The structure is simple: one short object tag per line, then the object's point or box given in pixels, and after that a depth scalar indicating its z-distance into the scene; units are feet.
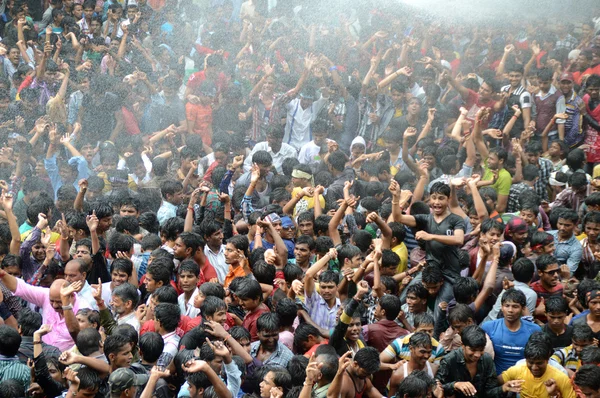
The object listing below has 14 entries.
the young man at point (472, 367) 40.45
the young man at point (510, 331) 42.65
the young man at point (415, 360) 39.75
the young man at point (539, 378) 39.60
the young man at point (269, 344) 40.52
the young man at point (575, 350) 42.06
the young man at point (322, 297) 44.24
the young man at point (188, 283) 45.68
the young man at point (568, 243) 52.54
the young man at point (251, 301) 43.70
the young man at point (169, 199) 59.21
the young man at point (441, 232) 49.88
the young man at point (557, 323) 44.11
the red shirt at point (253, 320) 43.65
